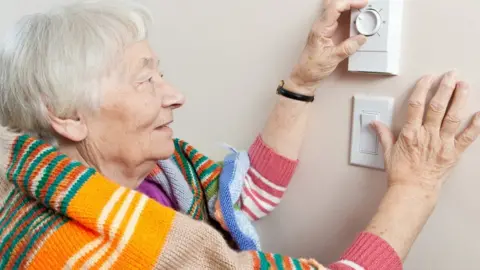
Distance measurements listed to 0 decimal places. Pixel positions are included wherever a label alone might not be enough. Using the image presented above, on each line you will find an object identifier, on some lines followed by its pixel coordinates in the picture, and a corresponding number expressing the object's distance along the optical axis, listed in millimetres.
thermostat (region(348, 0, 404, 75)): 791
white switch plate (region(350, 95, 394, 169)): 847
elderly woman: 739
